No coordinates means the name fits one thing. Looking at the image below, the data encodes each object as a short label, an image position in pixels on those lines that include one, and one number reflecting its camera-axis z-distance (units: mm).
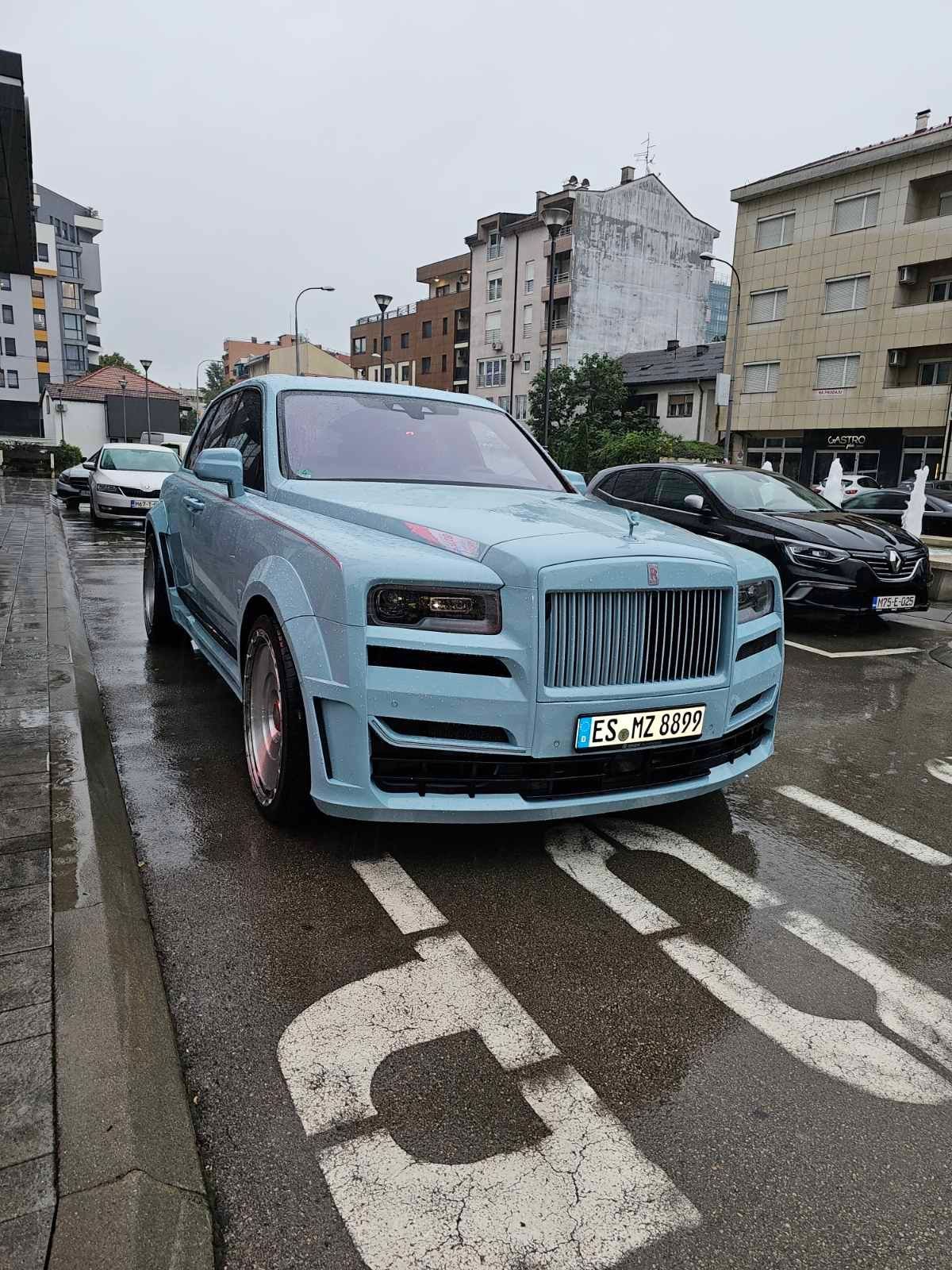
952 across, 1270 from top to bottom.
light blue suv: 3000
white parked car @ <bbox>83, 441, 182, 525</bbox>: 16203
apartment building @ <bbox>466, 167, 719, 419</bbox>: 53562
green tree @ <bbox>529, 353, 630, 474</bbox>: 47031
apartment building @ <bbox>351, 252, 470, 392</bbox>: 66000
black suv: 8328
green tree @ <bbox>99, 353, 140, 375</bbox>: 120781
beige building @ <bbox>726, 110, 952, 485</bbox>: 33500
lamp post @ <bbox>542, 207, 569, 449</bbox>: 17303
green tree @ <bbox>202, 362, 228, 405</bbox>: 149100
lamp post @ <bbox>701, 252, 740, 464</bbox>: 38544
